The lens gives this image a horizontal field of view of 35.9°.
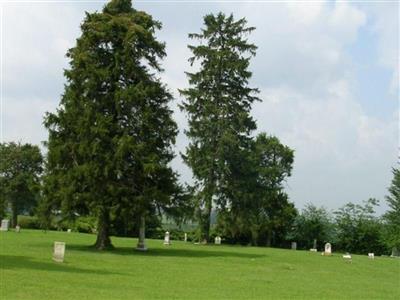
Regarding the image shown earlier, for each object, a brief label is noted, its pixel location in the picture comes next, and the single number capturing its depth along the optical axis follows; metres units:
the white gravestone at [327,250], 41.38
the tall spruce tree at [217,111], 47.97
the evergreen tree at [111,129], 31.03
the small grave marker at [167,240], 42.28
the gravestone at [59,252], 22.20
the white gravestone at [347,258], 35.78
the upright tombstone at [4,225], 50.91
